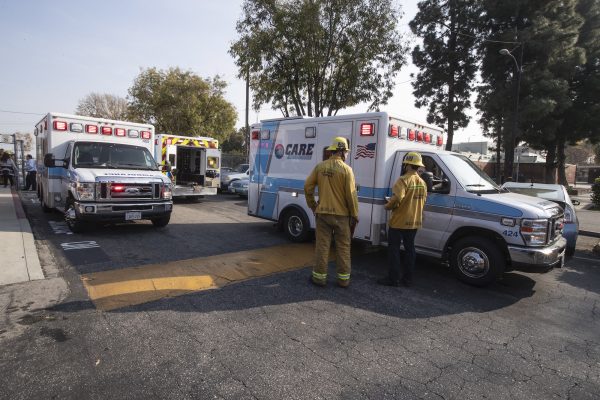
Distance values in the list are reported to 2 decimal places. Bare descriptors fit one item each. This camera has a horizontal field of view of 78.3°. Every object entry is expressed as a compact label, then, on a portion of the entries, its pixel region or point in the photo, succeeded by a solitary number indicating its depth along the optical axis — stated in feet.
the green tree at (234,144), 198.29
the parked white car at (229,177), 61.41
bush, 54.75
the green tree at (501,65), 71.05
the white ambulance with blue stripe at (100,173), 24.86
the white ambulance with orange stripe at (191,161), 47.34
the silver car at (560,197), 24.12
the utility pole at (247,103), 55.46
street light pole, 62.61
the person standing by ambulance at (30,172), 53.47
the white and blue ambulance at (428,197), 16.94
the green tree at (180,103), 91.40
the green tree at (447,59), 85.15
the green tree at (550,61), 67.46
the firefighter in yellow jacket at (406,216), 16.84
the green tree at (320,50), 50.06
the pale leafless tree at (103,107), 141.28
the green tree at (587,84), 73.15
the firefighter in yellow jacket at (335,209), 16.43
